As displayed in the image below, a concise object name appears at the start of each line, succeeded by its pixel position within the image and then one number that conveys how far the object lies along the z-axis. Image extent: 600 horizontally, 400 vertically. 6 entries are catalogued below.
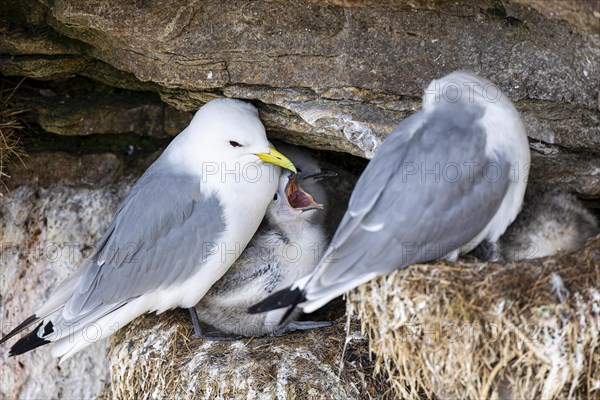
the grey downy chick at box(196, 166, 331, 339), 4.05
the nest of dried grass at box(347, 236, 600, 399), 2.98
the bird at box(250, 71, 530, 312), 3.19
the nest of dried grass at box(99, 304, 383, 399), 3.67
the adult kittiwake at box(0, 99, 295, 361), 3.72
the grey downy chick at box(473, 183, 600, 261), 3.47
